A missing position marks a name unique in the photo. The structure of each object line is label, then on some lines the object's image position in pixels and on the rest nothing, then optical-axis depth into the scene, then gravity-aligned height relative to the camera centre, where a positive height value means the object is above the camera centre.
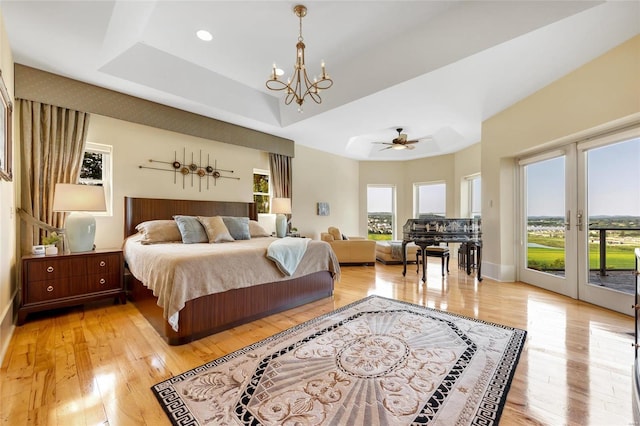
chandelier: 2.62 +1.92
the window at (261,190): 5.52 +0.52
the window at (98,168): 3.64 +0.66
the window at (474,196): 6.51 +0.47
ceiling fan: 5.48 +1.49
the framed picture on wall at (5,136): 2.15 +0.69
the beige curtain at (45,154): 3.08 +0.74
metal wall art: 4.32 +0.75
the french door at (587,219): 3.00 -0.06
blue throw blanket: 2.91 -0.42
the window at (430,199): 7.42 +0.46
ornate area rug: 1.45 -1.06
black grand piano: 4.27 -0.27
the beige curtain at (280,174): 5.66 +0.87
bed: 2.35 -0.85
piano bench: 4.76 -0.66
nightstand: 2.72 -0.69
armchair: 5.75 -0.76
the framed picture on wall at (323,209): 6.84 +0.16
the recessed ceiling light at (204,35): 3.03 +2.05
